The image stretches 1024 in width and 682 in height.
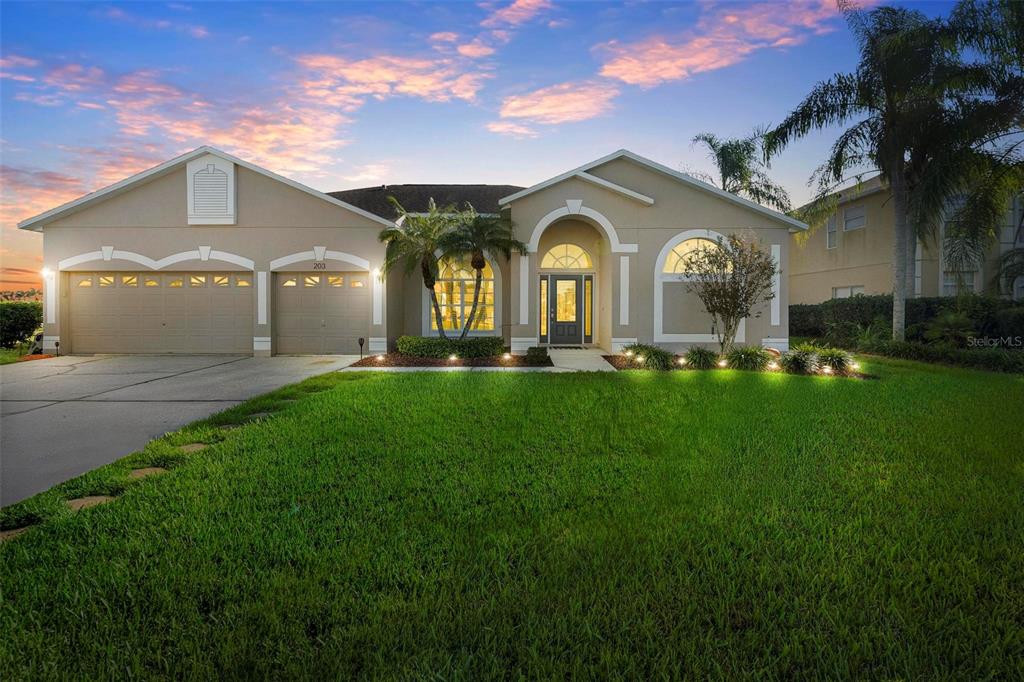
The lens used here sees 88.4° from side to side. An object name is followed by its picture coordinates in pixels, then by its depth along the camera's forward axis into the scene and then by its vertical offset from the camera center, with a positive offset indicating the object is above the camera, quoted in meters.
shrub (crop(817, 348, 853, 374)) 11.52 -0.81
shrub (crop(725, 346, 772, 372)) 12.11 -0.83
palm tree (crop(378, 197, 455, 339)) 14.26 +2.21
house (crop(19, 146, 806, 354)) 15.00 +1.84
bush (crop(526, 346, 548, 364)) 13.02 -0.83
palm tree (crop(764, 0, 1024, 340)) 13.90 +5.95
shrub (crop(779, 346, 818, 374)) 11.77 -0.87
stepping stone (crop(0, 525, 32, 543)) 3.41 -1.41
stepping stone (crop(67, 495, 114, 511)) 3.94 -1.38
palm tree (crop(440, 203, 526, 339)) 14.12 +2.25
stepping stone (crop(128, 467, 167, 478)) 4.62 -1.35
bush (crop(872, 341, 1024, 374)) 12.05 -0.79
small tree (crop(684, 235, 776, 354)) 12.95 +1.14
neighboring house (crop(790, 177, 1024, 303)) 19.42 +2.74
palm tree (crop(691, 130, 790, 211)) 24.47 +7.01
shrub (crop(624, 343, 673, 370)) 12.12 -0.83
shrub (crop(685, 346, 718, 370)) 12.38 -0.84
